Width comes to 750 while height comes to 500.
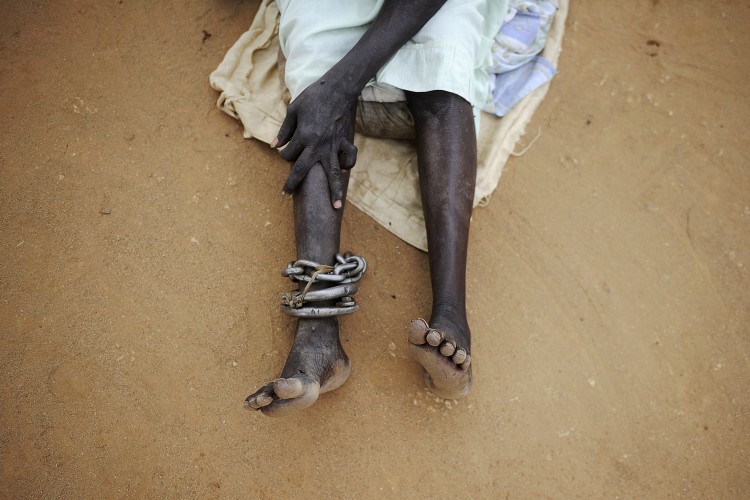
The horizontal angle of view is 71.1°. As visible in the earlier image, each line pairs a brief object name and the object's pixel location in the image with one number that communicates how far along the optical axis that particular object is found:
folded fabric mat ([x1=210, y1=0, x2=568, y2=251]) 2.11
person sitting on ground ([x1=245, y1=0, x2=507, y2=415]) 1.63
